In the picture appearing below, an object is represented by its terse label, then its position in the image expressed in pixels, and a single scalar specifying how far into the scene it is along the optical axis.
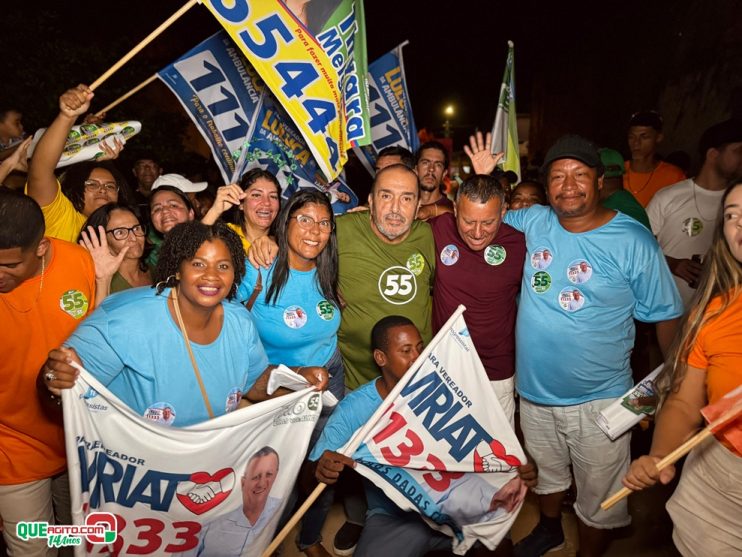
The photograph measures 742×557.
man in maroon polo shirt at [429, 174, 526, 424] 3.18
